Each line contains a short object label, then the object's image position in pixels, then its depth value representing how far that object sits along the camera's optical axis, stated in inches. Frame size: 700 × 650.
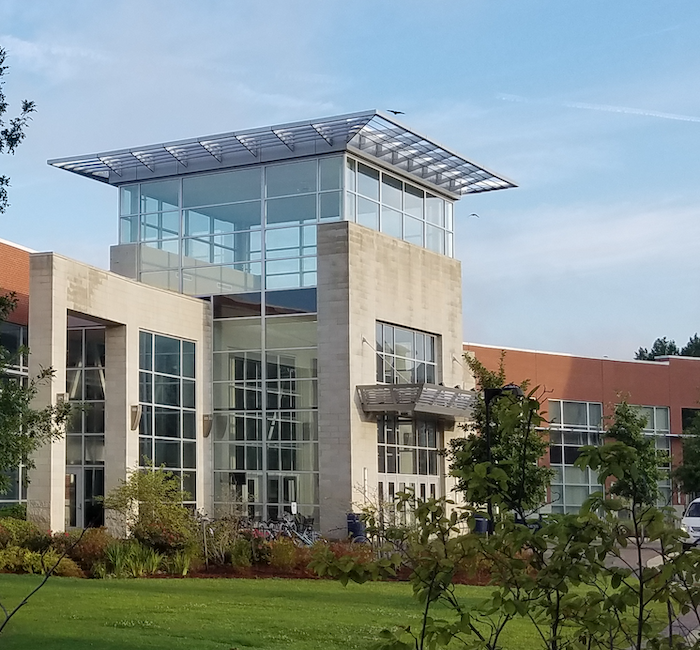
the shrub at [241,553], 977.5
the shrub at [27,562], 931.2
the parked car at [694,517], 1387.3
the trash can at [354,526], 1312.7
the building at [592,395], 2107.5
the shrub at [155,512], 978.1
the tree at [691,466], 1939.0
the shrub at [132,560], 914.7
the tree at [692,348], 3959.2
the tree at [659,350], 4264.3
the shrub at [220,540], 995.9
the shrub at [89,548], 957.2
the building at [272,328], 1397.6
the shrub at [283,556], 981.2
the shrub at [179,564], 930.1
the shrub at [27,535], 1029.2
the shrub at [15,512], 1189.7
